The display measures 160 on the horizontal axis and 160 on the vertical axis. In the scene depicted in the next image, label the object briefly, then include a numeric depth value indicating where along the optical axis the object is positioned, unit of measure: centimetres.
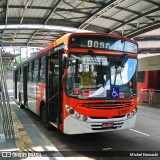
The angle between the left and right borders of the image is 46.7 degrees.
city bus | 483
